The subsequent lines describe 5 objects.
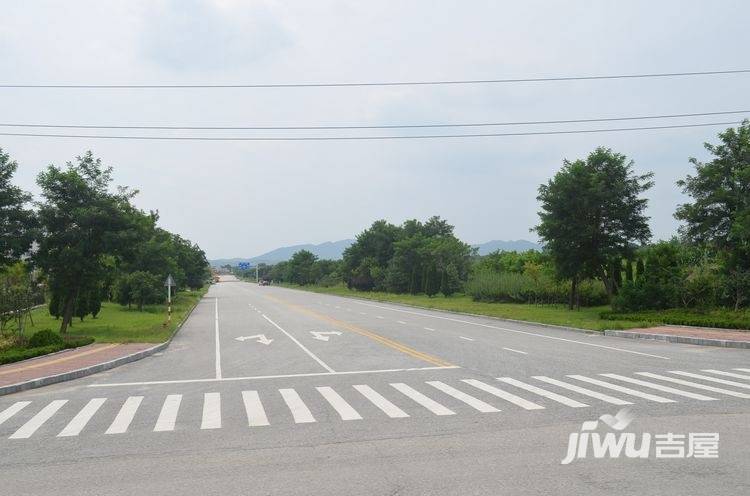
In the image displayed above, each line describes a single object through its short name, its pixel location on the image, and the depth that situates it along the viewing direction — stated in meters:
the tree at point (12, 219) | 22.55
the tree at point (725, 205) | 26.45
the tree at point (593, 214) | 32.62
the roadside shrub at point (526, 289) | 41.75
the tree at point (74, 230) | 23.98
